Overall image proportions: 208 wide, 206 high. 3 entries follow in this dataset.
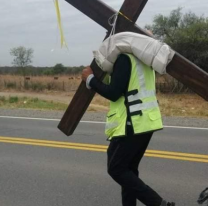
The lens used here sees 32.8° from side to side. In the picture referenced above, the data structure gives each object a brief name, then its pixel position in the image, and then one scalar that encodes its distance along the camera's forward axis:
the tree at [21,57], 57.45
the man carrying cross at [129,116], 2.99
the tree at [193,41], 22.72
